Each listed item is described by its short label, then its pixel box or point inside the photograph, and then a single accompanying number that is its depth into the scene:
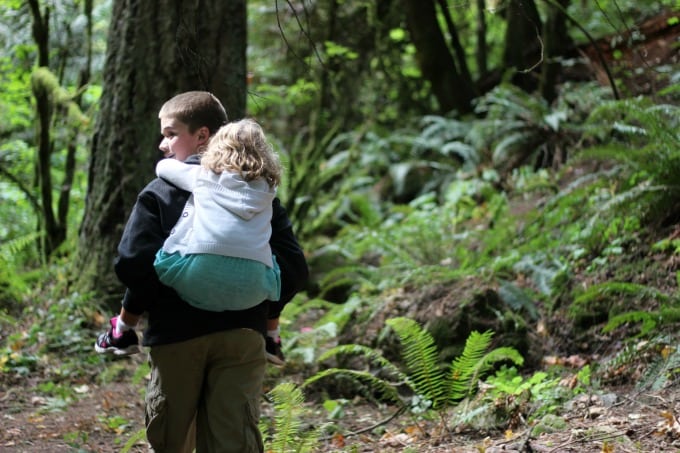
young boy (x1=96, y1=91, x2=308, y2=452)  5.36
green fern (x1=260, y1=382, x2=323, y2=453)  6.65
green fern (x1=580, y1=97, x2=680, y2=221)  11.27
